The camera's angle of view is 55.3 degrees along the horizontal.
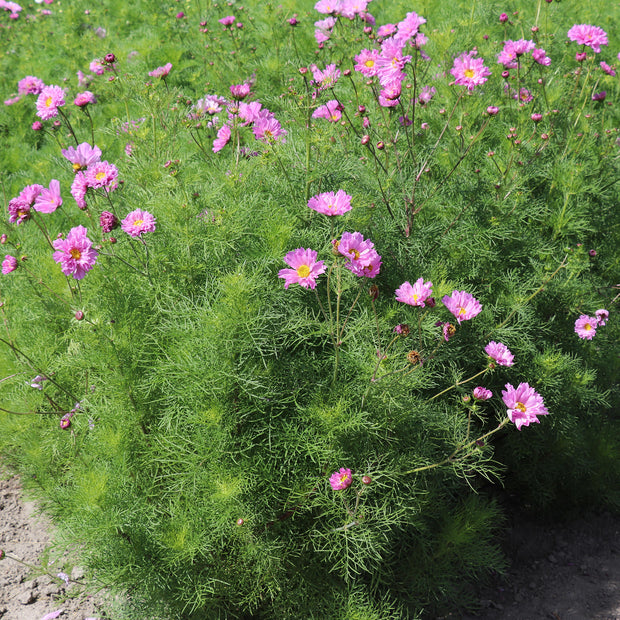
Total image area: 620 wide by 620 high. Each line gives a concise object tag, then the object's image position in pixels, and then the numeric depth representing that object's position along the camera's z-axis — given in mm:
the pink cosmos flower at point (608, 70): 3473
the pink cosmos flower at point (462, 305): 1846
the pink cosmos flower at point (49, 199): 2092
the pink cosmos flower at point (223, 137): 2416
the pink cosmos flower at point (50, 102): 2326
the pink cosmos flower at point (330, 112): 2488
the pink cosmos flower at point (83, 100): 2196
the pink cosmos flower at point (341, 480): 1679
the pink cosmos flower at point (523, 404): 1810
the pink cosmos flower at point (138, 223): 1813
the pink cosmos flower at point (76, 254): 1762
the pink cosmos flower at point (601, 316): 2338
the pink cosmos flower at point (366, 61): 2412
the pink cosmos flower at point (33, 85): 3245
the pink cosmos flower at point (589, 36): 2822
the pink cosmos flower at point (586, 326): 2363
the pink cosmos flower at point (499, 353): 1901
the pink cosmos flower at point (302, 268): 1695
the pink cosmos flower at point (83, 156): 2021
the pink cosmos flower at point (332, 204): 1777
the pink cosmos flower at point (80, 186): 1897
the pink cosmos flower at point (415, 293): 1768
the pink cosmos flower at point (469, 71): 2283
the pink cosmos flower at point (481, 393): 1795
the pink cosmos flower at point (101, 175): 1913
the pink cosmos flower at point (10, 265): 2076
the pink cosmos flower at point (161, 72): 2434
